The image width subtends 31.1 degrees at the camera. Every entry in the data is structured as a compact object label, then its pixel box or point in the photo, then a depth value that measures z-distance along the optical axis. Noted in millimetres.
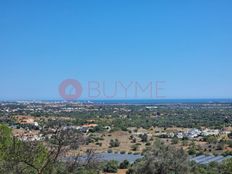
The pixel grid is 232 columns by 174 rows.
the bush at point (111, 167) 40456
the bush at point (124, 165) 42438
